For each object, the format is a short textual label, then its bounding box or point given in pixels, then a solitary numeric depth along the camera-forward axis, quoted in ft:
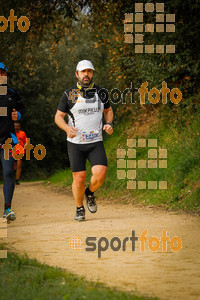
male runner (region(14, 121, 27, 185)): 46.03
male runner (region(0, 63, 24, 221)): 45.47
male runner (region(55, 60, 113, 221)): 44.01
